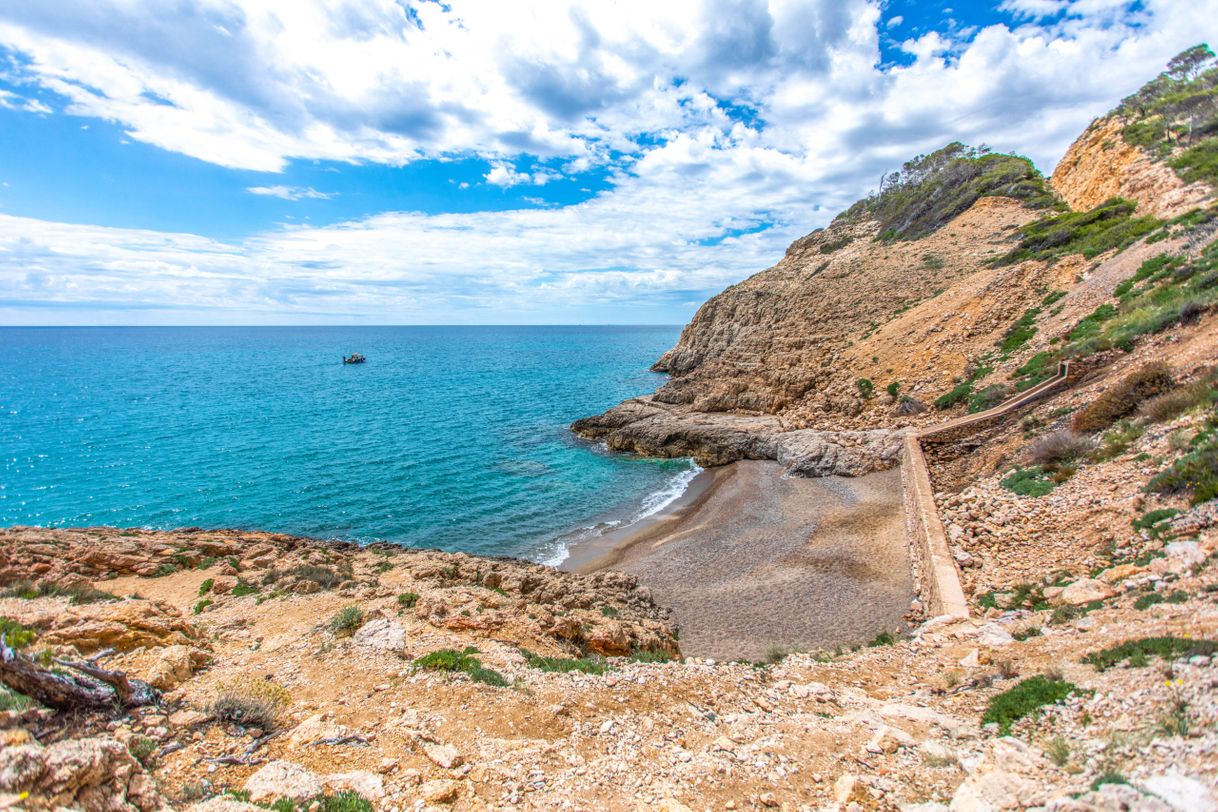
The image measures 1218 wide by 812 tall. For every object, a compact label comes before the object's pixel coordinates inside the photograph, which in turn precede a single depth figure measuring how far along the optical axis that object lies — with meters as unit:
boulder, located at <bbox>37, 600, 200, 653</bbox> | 8.81
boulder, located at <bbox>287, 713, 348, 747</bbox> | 6.95
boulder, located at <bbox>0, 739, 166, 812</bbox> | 4.29
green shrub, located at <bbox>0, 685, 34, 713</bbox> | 5.27
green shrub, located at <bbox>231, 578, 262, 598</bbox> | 14.00
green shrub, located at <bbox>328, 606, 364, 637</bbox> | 10.62
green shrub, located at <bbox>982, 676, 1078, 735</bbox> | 6.50
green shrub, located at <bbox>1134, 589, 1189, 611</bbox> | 7.59
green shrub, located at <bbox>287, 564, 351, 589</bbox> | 14.49
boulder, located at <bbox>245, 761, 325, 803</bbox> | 5.73
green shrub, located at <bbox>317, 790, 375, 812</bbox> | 5.58
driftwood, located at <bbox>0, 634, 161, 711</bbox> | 5.71
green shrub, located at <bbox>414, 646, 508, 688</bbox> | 8.73
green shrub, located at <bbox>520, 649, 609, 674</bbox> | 9.68
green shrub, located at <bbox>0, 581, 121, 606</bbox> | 12.60
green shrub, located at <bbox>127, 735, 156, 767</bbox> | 5.94
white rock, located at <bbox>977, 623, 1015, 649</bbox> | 9.14
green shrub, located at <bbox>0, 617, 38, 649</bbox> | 5.98
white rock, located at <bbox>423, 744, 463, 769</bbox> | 6.59
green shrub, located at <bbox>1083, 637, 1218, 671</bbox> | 5.88
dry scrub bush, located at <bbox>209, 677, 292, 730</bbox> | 7.23
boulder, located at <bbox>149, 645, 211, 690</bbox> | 7.93
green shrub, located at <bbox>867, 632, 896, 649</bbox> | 11.30
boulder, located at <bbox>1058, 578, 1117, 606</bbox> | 9.07
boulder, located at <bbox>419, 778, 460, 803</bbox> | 5.95
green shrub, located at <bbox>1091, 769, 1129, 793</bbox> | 4.59
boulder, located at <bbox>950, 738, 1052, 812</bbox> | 5.09
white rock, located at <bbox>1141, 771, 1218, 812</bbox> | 4.02
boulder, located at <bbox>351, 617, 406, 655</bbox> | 9.78
